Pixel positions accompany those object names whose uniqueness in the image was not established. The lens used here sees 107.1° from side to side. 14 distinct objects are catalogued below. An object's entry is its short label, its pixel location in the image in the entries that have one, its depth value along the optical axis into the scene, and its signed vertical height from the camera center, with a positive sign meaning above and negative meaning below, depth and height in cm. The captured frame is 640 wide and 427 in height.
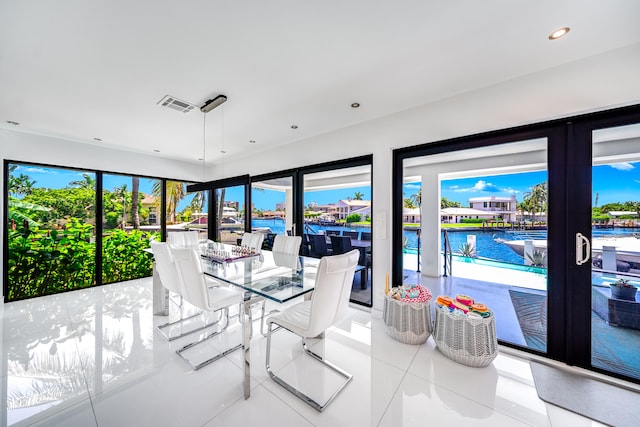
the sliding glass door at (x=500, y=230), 231 -18
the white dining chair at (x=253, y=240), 386 -44
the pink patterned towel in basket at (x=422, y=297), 247 -88
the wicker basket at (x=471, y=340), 204 -111
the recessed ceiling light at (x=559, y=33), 165 +130
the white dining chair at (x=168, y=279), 236 -68
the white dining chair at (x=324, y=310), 166 -73
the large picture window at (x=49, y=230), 368 -28
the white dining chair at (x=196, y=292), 199 -71
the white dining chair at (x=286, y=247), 330 -50
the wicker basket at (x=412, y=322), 241 -111
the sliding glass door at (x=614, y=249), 191 -28
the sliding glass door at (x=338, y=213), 377 +2
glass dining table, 179 -58
